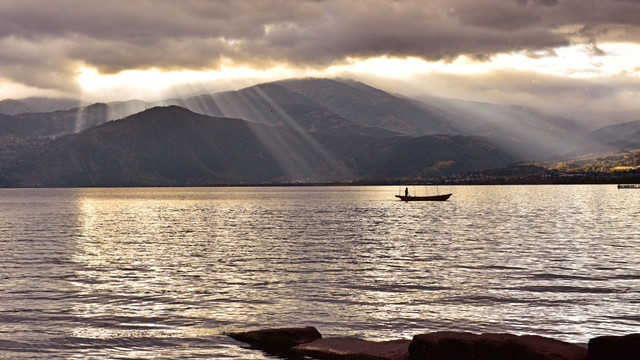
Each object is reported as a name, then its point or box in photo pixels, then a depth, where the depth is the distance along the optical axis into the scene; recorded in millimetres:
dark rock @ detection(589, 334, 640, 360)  21531
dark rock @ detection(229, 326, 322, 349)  30266
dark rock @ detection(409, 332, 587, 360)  22969
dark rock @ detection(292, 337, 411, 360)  26692
